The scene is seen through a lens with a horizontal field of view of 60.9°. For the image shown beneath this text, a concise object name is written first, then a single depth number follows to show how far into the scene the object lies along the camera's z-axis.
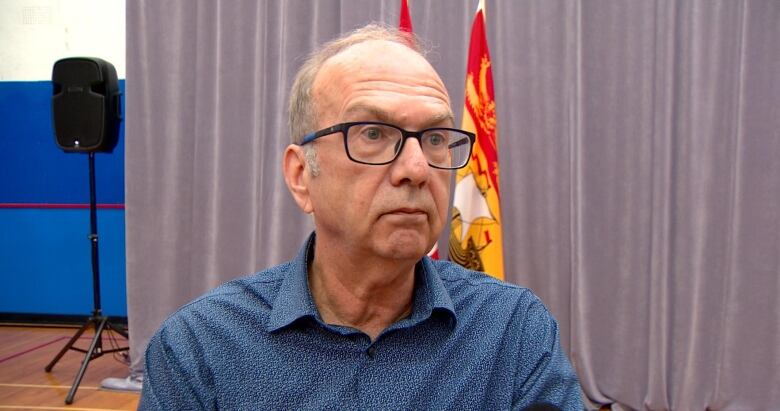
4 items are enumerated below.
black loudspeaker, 3.46
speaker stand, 3.44
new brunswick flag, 2.79
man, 1.03
